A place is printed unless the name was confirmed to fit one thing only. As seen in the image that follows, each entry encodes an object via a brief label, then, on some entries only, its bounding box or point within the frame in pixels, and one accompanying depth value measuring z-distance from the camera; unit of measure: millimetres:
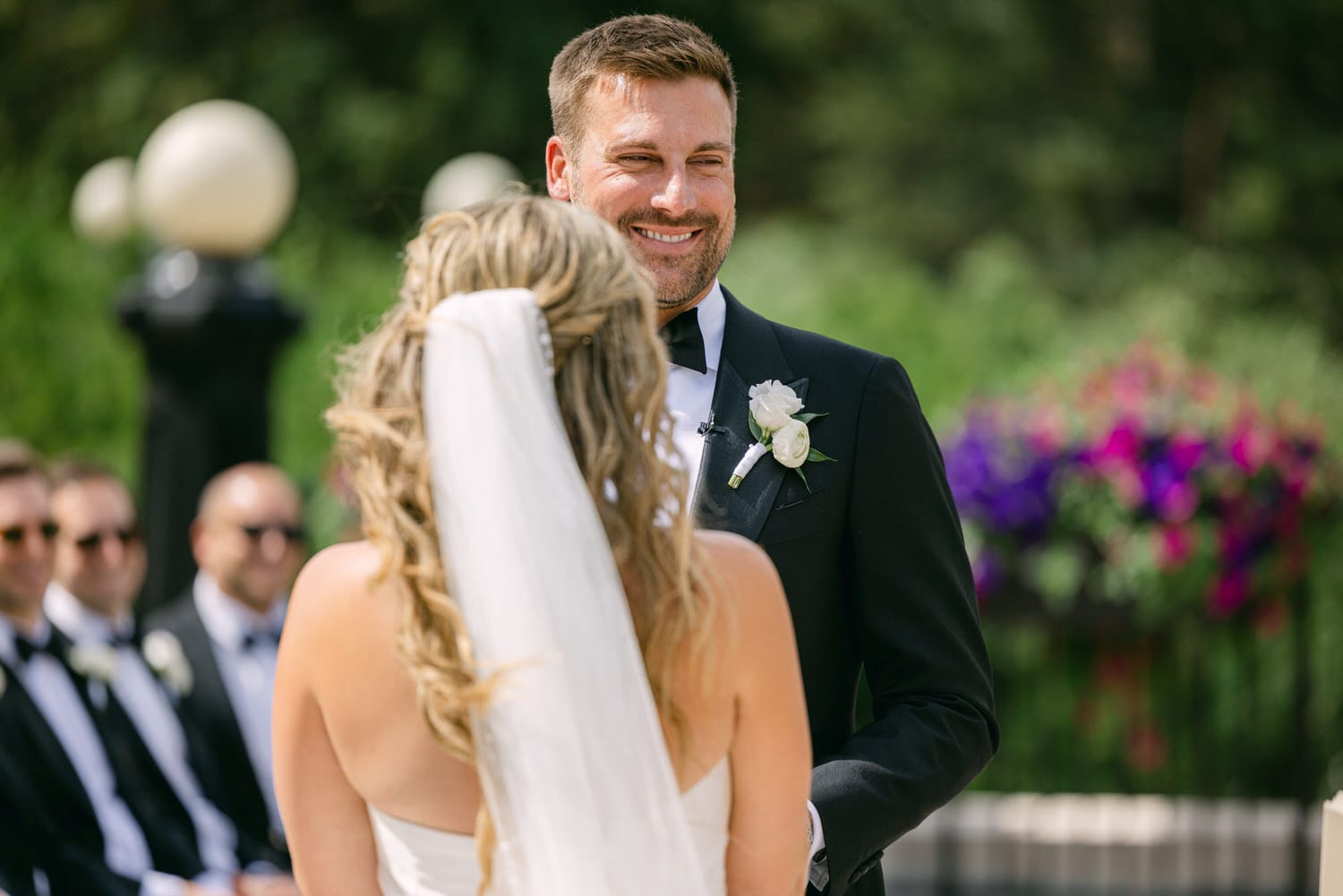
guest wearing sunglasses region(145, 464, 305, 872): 11031
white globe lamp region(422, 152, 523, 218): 21141
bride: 3744
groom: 4844
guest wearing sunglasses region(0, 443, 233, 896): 9469
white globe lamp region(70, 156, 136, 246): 25172
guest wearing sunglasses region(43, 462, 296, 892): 10602
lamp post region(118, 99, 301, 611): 14164
